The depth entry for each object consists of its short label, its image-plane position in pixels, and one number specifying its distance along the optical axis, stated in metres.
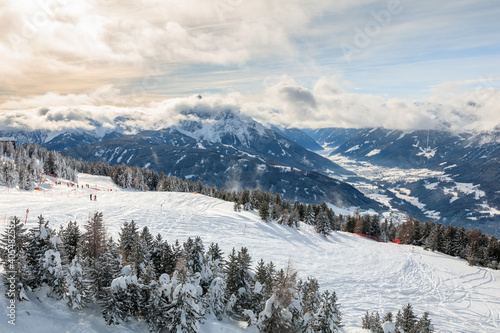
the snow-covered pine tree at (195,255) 22.00
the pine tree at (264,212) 62.38
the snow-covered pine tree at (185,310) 17.19
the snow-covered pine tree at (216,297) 20.18
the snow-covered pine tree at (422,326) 19.39
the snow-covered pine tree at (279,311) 18.23
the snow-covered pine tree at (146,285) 18.64
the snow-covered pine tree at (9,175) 67.25
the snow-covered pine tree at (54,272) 17.38
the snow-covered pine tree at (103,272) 18.52
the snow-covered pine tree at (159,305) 18.08
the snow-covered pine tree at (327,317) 18.97
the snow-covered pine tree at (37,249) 17.75
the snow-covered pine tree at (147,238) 23.00
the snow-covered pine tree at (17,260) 15.81
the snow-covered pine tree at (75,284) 17.45
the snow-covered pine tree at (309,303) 19.39
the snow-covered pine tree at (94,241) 21.16
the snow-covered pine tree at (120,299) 17.61
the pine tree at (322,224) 62.77
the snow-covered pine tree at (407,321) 20.44
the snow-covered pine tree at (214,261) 22.30
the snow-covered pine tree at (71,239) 20.99
